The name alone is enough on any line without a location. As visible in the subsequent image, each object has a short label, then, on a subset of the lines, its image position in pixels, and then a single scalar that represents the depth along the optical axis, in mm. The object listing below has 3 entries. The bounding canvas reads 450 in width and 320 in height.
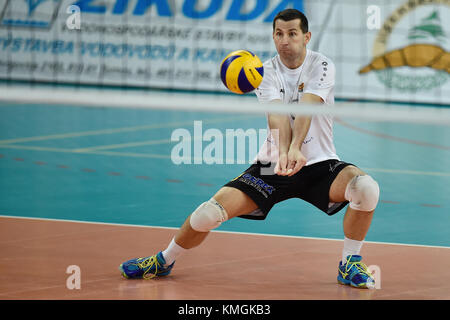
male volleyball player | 9602
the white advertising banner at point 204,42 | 31422
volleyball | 9906
